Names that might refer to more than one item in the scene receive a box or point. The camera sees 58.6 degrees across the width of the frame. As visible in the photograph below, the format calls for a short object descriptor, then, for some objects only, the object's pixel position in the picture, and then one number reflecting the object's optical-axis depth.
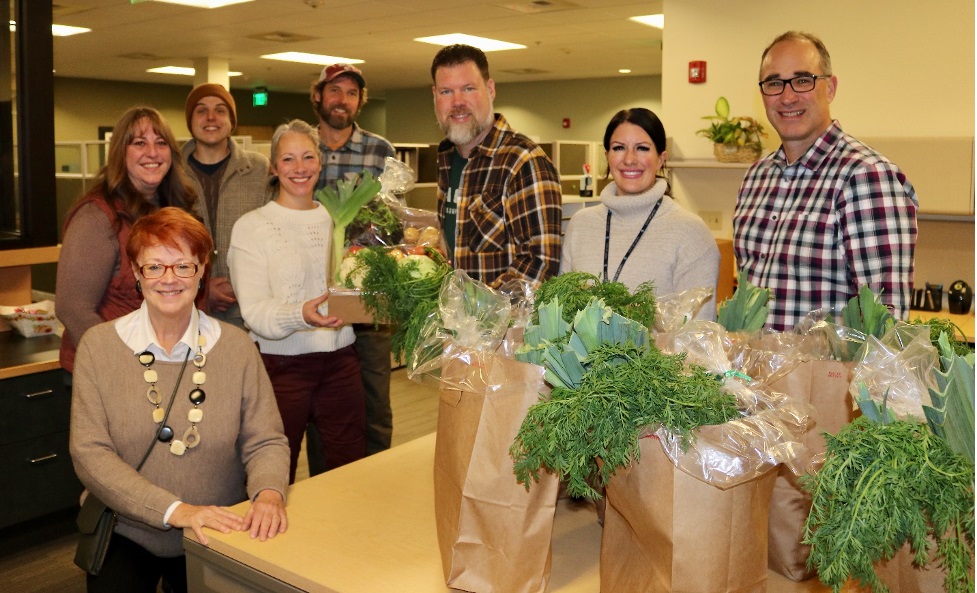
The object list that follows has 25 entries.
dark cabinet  3.27
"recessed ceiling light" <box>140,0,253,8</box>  6.95
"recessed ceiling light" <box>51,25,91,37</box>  8.30
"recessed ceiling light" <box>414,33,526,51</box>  8.85
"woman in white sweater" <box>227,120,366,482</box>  2.67
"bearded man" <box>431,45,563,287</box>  2.36
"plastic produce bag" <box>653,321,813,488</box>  1.11
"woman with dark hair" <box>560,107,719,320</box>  2.26
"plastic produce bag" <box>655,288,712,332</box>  1.65
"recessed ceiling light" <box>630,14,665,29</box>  7.70
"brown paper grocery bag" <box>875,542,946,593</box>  1.08
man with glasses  2.18
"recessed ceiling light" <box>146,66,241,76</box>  11.70
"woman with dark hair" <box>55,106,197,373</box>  2.67
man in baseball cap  3.50
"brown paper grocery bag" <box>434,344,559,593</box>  1.27
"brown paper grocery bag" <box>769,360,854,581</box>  1.35
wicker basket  4.85
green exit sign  13.48
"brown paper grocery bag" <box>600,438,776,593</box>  1.12
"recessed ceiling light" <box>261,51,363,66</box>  10.34
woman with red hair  1.92
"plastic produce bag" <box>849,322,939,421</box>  1.11
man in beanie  3.57
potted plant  4.86
